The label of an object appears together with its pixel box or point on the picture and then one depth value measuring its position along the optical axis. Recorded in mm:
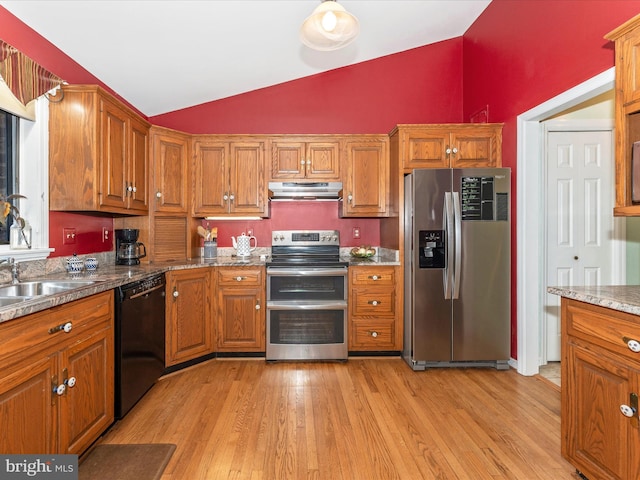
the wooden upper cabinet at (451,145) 3291
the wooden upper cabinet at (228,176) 3604
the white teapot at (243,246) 3854
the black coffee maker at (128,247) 3072
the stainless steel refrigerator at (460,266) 3029
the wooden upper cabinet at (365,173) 3621
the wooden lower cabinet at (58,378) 1326
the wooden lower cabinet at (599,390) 1399
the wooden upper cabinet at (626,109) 1598
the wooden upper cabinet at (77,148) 2453
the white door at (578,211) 3213
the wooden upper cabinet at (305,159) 3621
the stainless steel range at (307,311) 3285
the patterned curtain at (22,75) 1984
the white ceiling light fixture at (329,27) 2064
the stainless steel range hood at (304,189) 3578
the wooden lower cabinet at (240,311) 3324
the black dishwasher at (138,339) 2152
